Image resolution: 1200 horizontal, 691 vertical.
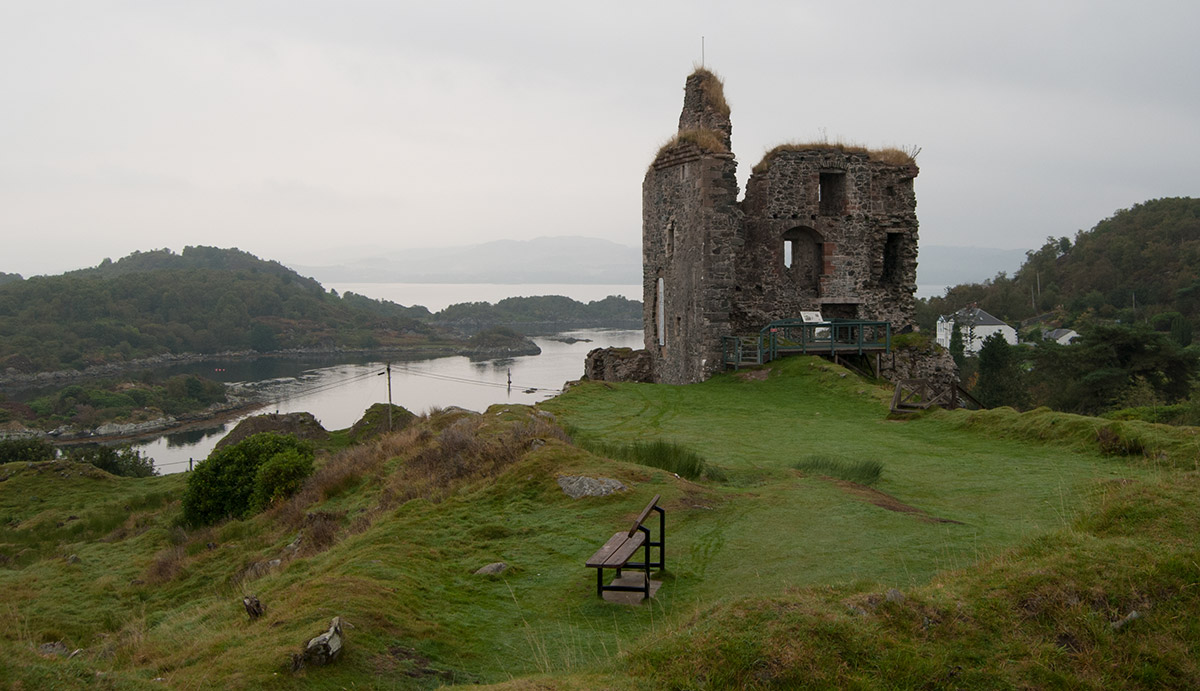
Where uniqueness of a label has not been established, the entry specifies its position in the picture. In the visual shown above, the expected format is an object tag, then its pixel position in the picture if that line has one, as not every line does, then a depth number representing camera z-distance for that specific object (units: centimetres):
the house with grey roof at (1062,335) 7247
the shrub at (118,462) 3466
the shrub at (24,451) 3359
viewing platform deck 2062
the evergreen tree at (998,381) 3928
